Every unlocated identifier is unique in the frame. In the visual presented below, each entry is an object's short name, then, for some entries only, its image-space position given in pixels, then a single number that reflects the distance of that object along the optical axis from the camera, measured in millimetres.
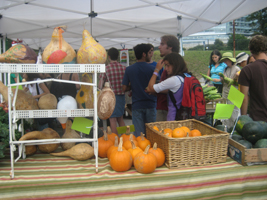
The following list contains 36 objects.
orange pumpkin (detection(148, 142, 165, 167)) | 1446
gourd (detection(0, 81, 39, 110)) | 1458
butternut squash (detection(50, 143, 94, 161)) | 1570
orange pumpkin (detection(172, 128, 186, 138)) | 1589
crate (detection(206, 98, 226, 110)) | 3655
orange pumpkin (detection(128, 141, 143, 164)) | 1479
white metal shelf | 1337
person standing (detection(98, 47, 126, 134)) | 3666
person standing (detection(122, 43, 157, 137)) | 2986
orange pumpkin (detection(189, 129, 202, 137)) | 1652
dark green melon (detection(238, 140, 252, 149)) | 1537
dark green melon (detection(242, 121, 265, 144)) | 1573
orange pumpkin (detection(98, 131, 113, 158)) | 1641
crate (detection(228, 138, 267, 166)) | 1445
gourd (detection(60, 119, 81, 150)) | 1684
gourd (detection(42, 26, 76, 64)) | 1419
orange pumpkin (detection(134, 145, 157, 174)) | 1336
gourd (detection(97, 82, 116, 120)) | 1462
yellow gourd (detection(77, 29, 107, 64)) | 1462
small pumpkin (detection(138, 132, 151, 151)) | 1662
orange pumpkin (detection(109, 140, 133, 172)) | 1365
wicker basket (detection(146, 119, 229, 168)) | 1427
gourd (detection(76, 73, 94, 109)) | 1542
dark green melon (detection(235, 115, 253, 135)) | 1749
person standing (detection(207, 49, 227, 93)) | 5559
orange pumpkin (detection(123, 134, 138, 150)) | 1614
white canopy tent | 4383
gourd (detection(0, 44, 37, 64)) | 1430
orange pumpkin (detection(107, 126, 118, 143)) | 1761
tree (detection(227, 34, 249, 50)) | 19641
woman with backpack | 2209
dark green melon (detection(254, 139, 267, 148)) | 1499
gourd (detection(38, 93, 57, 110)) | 1491
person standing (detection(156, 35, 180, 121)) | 2628
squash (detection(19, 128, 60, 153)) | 1590
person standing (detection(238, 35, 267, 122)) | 2148
